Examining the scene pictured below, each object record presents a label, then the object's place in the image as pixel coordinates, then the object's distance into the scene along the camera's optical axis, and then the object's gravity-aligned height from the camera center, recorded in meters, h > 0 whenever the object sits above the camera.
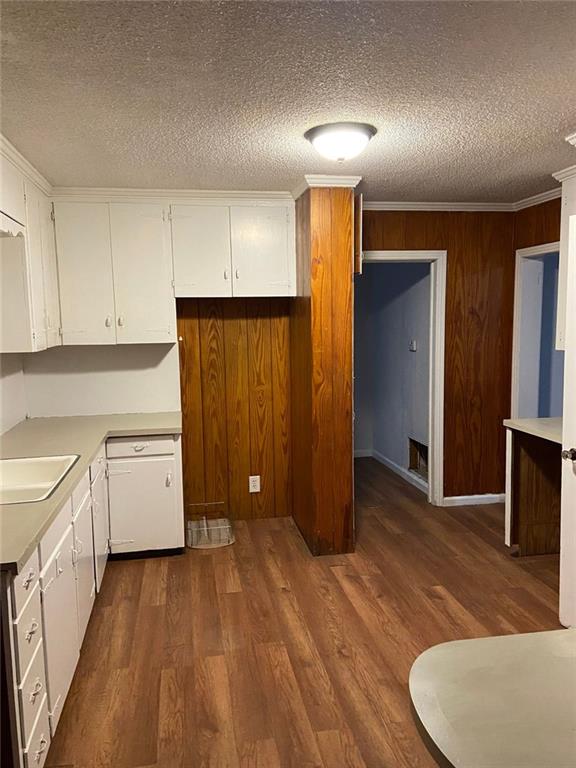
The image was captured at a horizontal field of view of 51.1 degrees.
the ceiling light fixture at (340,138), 2.44 +0.77
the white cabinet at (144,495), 3.68 -1.02
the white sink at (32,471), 2.79 -0.65
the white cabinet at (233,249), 3.83 +0.50
